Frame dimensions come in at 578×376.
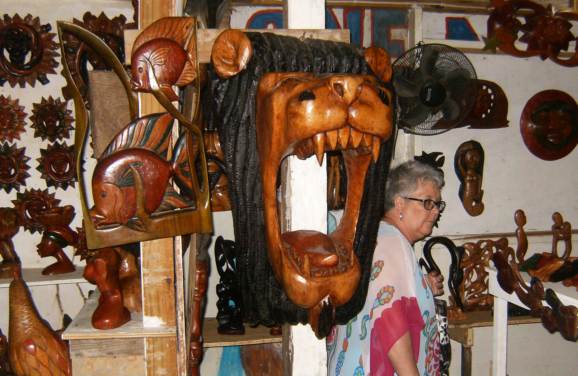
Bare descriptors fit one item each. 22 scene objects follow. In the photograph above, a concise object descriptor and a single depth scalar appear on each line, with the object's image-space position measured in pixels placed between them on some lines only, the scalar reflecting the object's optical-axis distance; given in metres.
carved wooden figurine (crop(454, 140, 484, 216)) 2.84
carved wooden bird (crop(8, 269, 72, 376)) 1.27
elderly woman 1.36
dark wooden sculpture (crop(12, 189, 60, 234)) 2.45
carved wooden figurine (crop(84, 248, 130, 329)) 1.07
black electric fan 2.25
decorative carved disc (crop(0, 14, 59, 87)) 2.36
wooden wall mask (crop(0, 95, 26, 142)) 2.43
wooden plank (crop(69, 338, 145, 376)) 1.06
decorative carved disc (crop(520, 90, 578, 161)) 3.00
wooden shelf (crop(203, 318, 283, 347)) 2.29
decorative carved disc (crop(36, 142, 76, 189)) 2.46
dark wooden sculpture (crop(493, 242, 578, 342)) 1.74
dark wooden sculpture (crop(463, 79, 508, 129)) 2.80
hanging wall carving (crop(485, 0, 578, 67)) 2.70
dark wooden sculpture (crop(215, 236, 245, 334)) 2.27
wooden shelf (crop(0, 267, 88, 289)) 2.25
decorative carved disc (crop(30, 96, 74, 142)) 2.43
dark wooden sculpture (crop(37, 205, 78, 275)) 2.39
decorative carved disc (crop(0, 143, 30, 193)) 2.43
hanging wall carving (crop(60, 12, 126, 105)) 2.35
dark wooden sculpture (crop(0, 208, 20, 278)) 2.31
